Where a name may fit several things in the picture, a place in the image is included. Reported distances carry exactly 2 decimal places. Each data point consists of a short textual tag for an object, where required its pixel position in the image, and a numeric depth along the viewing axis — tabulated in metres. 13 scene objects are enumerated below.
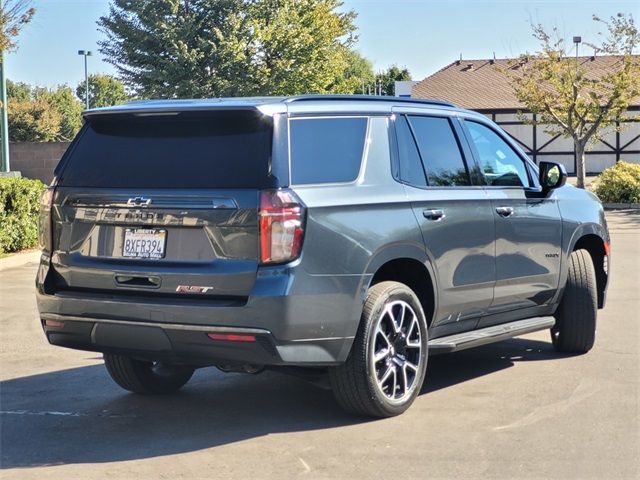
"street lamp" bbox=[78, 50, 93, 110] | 73.69
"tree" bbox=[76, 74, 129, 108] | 111.72
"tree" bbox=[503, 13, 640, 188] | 28.69
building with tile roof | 42.66
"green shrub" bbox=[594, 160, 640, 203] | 26.12
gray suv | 5.16
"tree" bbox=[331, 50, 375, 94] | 36.52
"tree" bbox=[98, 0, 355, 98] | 31.56
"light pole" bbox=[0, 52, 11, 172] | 19.84
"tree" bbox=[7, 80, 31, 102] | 75.81
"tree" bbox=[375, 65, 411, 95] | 80.25
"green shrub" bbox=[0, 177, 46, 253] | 14.50
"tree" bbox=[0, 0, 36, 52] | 15.18
